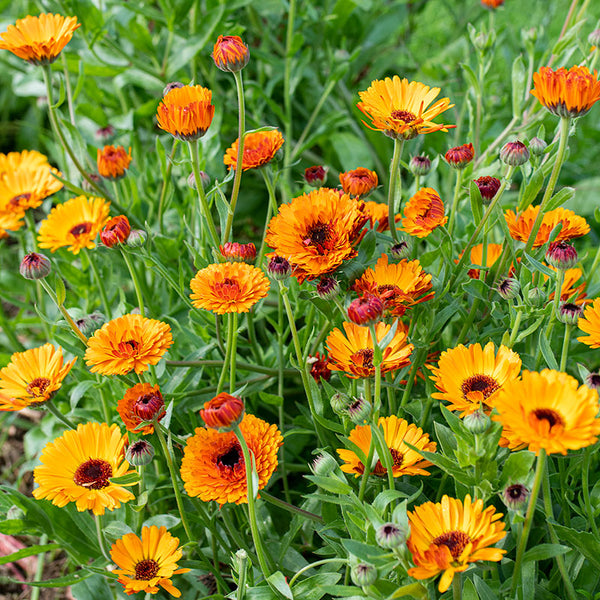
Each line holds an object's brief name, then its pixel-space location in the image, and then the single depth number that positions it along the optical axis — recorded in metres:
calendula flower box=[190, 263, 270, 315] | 1.05
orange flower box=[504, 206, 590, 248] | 1.22
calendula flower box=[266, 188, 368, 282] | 1.04
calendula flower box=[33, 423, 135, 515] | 1.07
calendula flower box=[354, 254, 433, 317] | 1.09
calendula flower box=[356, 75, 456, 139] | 1.10
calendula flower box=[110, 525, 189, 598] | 1.05
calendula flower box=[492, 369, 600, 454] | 0.77
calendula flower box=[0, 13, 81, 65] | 1.33
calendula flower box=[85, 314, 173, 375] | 1.06
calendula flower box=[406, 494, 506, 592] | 0.82
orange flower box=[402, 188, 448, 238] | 1.13
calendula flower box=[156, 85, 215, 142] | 1.07
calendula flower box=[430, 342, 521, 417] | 1.03
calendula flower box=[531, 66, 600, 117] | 0.97
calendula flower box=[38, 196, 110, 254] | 1.45
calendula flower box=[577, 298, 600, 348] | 1.02
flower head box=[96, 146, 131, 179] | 1.58
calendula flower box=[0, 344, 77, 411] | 1.13
